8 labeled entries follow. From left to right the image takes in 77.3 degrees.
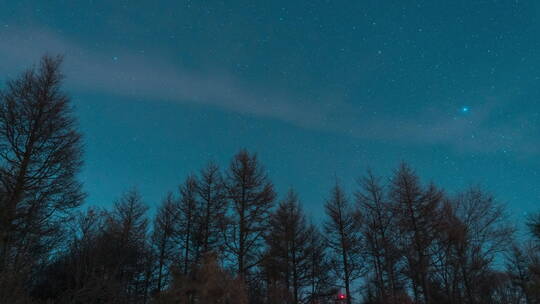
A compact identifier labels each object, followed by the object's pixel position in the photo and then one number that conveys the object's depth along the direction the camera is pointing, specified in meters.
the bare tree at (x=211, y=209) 19.92
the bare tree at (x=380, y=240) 19.69
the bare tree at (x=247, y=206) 18.30
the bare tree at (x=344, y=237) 19.92
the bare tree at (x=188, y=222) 20.53
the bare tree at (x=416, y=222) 18.80
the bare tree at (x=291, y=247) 19.94
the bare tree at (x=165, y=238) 21.91
